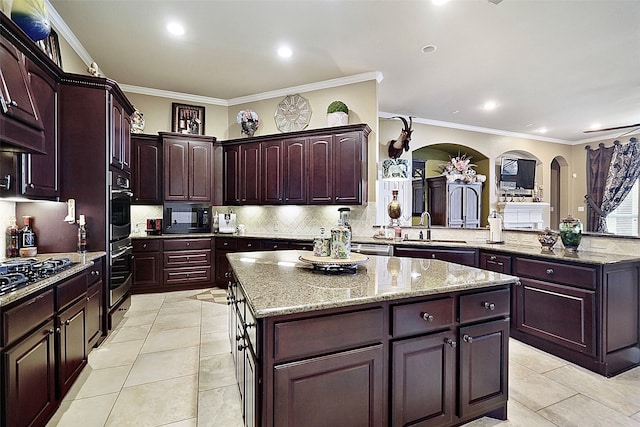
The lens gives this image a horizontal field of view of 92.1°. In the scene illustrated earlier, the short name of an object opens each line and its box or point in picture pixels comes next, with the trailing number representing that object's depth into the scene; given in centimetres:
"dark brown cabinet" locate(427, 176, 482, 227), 664
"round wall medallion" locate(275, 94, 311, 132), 504
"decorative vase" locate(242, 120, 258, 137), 526
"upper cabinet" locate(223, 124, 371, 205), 445
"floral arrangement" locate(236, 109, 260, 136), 525
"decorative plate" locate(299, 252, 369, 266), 193
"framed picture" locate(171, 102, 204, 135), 531
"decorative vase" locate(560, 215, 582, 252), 300
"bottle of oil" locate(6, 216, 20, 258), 250
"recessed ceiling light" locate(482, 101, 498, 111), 564
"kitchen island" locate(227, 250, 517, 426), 130
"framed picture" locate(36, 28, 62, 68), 284
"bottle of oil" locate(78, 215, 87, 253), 287
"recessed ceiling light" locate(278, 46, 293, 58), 384
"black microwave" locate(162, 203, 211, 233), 523
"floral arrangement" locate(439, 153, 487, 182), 662
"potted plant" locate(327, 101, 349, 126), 455
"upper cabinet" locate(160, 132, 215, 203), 504
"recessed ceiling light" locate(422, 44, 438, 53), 373
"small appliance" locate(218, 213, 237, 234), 531
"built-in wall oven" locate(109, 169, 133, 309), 318
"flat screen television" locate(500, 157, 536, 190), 763
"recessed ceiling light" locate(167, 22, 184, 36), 336
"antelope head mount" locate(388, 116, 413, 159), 532
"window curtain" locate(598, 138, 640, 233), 383
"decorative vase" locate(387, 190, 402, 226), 428
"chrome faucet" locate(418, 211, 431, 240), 420
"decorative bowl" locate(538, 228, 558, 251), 311
